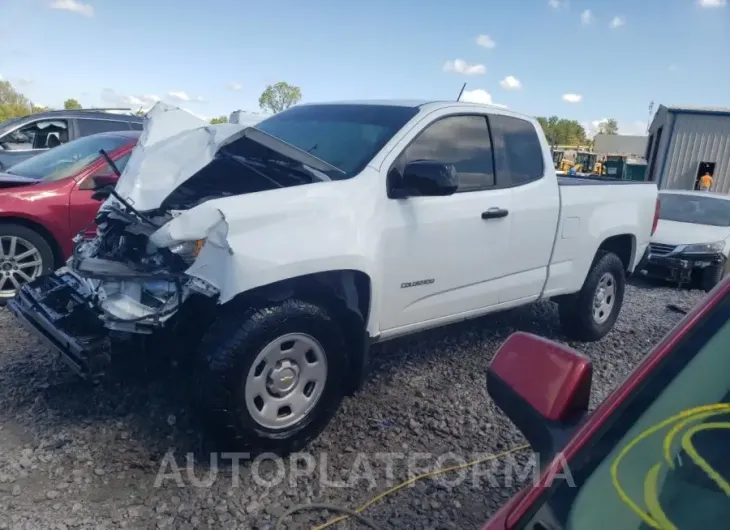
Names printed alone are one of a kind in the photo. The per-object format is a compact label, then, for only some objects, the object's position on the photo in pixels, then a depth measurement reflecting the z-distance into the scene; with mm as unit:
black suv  8438
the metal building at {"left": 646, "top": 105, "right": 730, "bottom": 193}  19234
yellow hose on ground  2762
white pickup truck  2914
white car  8516
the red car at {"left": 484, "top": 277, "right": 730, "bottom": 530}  1062
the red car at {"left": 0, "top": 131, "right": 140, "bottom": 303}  5105
